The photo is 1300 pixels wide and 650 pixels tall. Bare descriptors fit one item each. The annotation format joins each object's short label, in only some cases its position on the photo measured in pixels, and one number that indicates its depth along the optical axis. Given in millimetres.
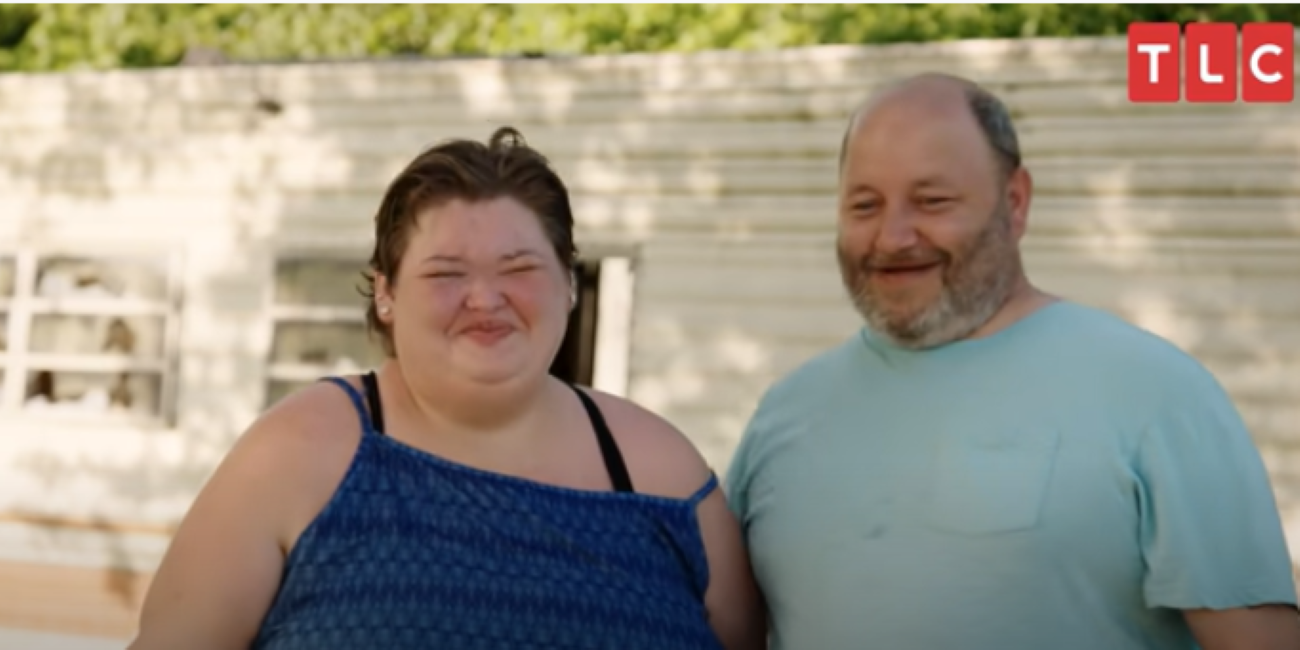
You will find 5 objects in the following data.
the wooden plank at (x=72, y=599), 7305
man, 2312
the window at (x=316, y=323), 7293
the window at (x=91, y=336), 7574
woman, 2207
